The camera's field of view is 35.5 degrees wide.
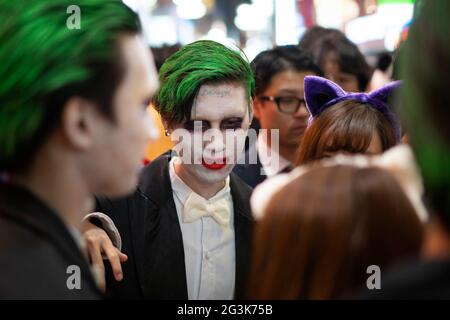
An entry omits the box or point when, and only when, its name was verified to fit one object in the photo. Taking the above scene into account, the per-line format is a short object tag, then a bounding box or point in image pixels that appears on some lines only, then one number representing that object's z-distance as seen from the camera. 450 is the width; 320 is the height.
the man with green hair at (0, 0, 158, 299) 1.35
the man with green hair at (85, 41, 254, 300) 2.39
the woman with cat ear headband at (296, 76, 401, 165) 2.60
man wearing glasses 3.65
